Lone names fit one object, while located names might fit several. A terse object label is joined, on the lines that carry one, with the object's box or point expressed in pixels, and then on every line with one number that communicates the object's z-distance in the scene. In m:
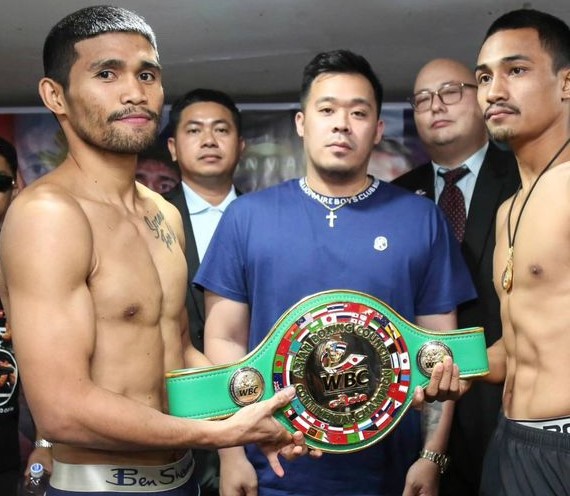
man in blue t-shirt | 2.15
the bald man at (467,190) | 2.56
